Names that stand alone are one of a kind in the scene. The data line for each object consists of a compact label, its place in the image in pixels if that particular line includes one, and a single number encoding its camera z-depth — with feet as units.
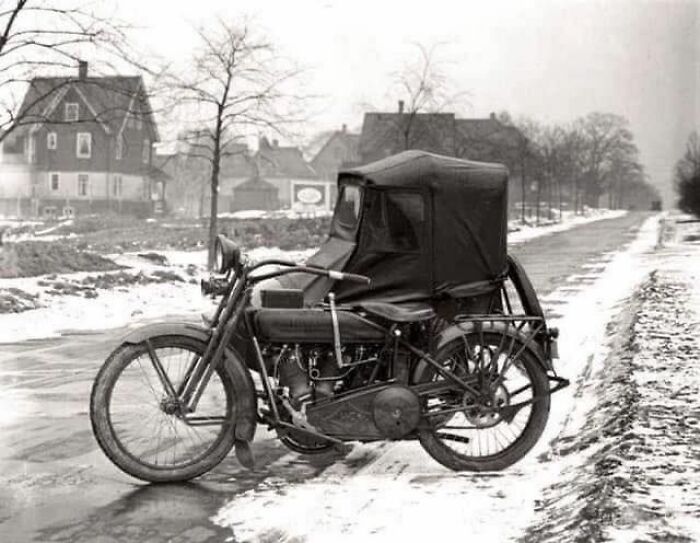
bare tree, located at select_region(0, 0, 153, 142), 51.47
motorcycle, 17.19
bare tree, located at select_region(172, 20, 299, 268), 77.20
